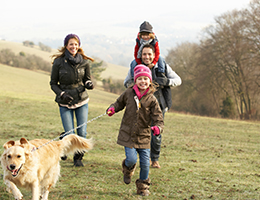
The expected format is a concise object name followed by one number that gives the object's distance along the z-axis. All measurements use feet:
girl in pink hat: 14.76
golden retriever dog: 11.93
